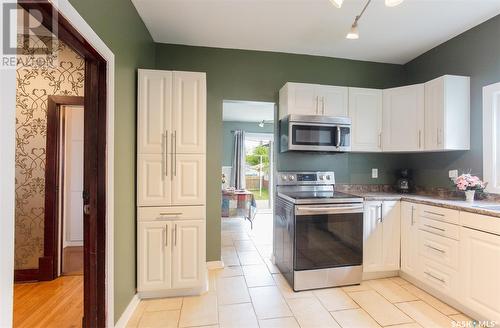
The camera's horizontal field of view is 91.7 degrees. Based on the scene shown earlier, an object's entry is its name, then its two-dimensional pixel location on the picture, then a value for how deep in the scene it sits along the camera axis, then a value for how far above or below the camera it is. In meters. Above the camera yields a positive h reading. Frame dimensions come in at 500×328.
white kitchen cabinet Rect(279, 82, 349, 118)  2.77 +0.77
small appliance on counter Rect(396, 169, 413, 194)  3.08 -0.22
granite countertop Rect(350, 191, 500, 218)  1.91 -0.34
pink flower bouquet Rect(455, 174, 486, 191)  2.27 -0.16
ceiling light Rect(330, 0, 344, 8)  1.39 +0.94
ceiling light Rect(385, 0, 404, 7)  1.40 +0.95
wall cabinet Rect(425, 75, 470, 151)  2.50 +0.56
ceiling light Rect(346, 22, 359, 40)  1.98 +1.09
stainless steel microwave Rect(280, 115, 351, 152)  2.68 +0.37
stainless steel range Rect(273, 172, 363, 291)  2.39 -0.76
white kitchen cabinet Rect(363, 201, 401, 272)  2.62 -0.77
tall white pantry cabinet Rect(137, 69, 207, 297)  2.23 -0.16
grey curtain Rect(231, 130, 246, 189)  6.48 +0.12
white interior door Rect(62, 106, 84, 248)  3.51 -0.30
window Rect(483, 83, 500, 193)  2.31 +0.27
